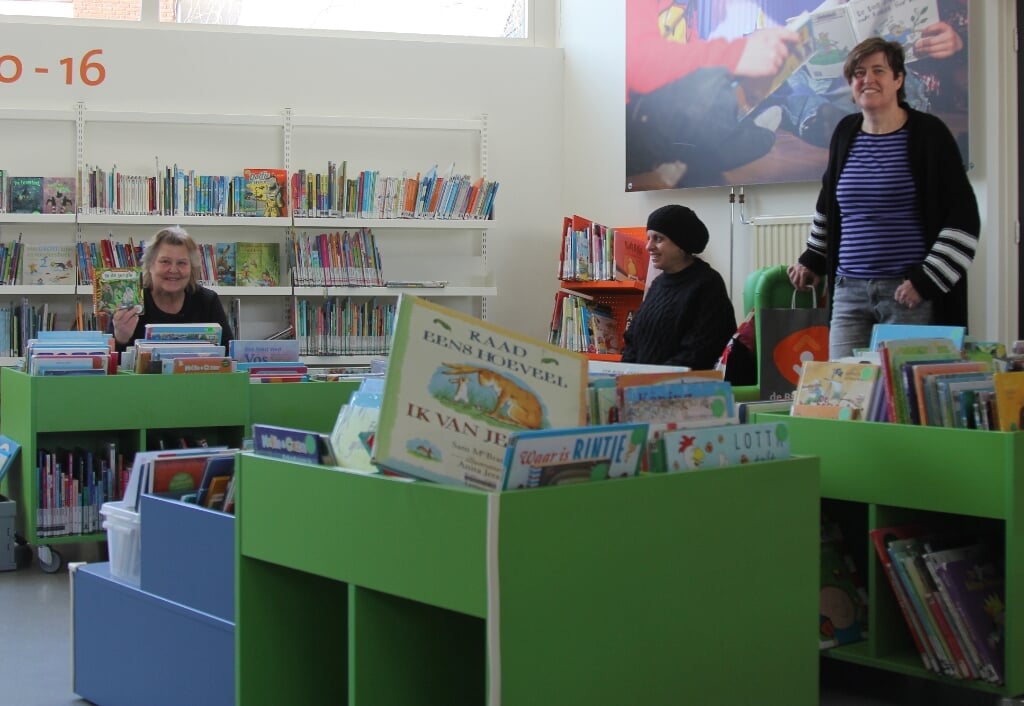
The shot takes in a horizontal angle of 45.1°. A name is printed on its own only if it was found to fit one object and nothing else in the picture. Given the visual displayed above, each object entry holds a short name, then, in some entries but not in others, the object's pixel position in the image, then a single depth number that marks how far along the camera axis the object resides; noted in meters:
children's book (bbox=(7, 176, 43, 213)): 6.15
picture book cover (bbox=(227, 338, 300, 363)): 4.25
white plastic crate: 2.62
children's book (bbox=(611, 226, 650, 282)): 6.13
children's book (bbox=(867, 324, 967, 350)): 2.90
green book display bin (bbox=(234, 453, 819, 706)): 1.66
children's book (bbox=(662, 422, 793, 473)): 1.94
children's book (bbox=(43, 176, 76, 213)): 6.21
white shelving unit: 6.36
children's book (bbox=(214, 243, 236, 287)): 6.45
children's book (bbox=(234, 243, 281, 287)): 6.48
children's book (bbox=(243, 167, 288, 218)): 6.39
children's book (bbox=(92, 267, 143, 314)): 4.55
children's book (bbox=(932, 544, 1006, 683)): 2.51
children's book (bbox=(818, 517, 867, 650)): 2.74
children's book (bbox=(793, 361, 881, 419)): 2.70
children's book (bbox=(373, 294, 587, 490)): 1.75
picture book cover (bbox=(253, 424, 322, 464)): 1.98
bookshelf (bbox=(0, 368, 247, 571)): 3.92
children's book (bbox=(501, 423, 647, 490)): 1.67
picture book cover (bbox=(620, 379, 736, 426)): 2.05
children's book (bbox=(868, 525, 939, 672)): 2.57
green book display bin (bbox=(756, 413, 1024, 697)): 2.43
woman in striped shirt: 3.43
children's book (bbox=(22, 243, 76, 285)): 6.25
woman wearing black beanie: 4.37
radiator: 5.54
